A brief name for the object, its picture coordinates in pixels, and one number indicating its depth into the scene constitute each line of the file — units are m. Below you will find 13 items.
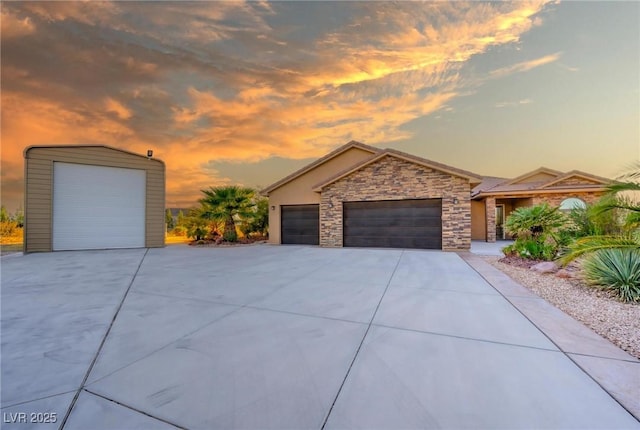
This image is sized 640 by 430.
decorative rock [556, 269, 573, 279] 6.03
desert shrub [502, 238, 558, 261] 8.07
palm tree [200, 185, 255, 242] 16.44
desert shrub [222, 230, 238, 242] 16.34
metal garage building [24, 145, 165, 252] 11.48
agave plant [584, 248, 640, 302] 4.45
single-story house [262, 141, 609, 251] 11.55
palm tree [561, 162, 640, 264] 4.57
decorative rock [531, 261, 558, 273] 6.70
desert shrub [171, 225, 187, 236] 22.09
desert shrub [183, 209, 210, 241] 16.86
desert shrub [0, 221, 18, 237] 16.49
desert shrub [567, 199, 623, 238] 5.16
